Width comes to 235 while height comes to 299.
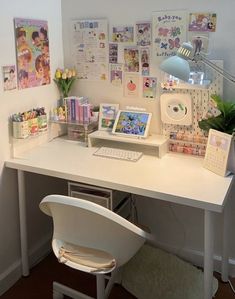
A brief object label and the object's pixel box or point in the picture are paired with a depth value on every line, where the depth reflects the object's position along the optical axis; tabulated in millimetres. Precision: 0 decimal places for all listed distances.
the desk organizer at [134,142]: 2102
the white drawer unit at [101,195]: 1990
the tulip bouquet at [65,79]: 2342
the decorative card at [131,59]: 2191
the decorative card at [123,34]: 2176
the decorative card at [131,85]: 2234
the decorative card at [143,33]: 2123
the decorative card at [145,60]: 2160
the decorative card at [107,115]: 2312
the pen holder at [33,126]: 2105
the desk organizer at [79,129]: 2312
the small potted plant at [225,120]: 1832
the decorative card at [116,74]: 2266
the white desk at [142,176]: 1608
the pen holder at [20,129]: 2020
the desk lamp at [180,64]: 1730
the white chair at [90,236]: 1450
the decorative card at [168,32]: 2026
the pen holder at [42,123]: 2195
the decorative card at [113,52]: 2244
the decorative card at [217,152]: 1805
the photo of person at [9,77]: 1954
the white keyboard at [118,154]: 2055
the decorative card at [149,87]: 2186
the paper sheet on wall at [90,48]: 2271
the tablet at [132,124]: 2176
